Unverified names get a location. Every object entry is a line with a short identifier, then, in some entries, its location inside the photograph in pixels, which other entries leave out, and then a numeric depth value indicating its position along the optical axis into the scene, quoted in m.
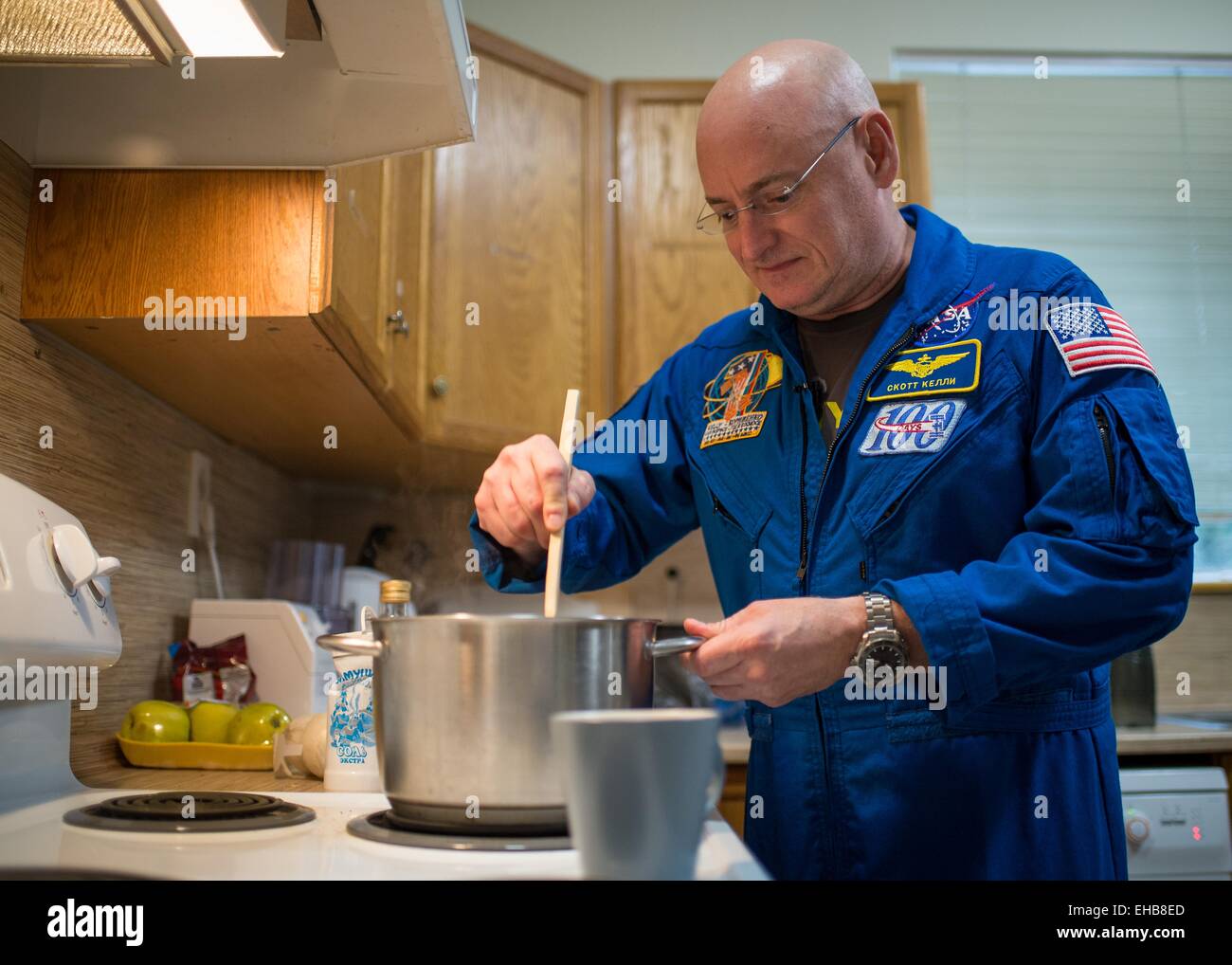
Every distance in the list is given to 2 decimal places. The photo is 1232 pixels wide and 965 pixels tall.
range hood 0.73
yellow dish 1.10
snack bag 1.30
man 0.72
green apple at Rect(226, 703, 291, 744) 1.12
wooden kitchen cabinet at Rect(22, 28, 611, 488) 0.98
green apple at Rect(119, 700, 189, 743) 1.11
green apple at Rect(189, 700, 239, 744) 1.14
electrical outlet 1.44
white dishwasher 1.63
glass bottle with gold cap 0.93
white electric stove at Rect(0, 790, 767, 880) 0.51
